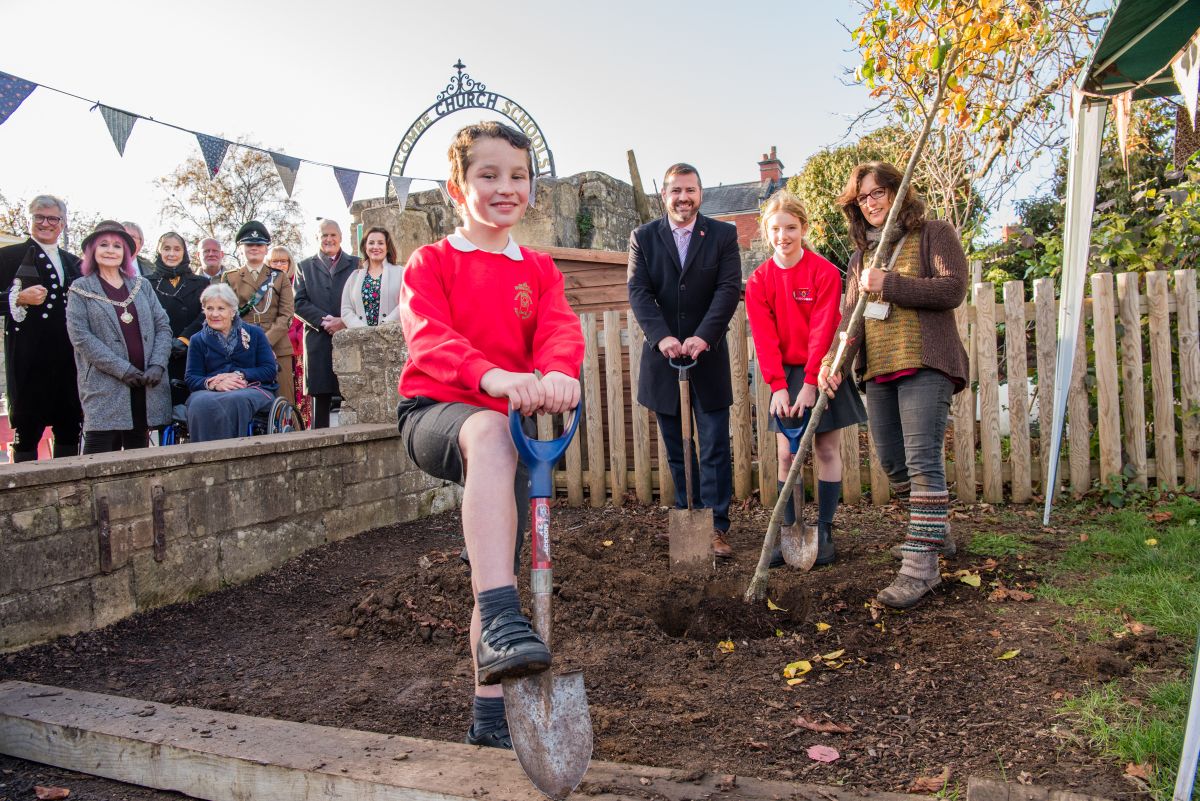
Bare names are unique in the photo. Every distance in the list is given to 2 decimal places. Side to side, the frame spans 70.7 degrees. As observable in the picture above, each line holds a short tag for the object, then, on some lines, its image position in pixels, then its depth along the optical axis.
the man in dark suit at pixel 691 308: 4.71
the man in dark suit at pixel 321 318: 6.42
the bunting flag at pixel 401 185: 9.48
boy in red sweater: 2.04
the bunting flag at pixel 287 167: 8.78
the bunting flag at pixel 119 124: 6.86
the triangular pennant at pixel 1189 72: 2.69
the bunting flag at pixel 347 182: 9.46
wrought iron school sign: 12.41
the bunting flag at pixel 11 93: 5.49
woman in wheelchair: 5.30
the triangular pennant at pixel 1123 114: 3.43
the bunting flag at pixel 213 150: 7.58
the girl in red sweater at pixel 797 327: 4.27
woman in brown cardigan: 3.51
